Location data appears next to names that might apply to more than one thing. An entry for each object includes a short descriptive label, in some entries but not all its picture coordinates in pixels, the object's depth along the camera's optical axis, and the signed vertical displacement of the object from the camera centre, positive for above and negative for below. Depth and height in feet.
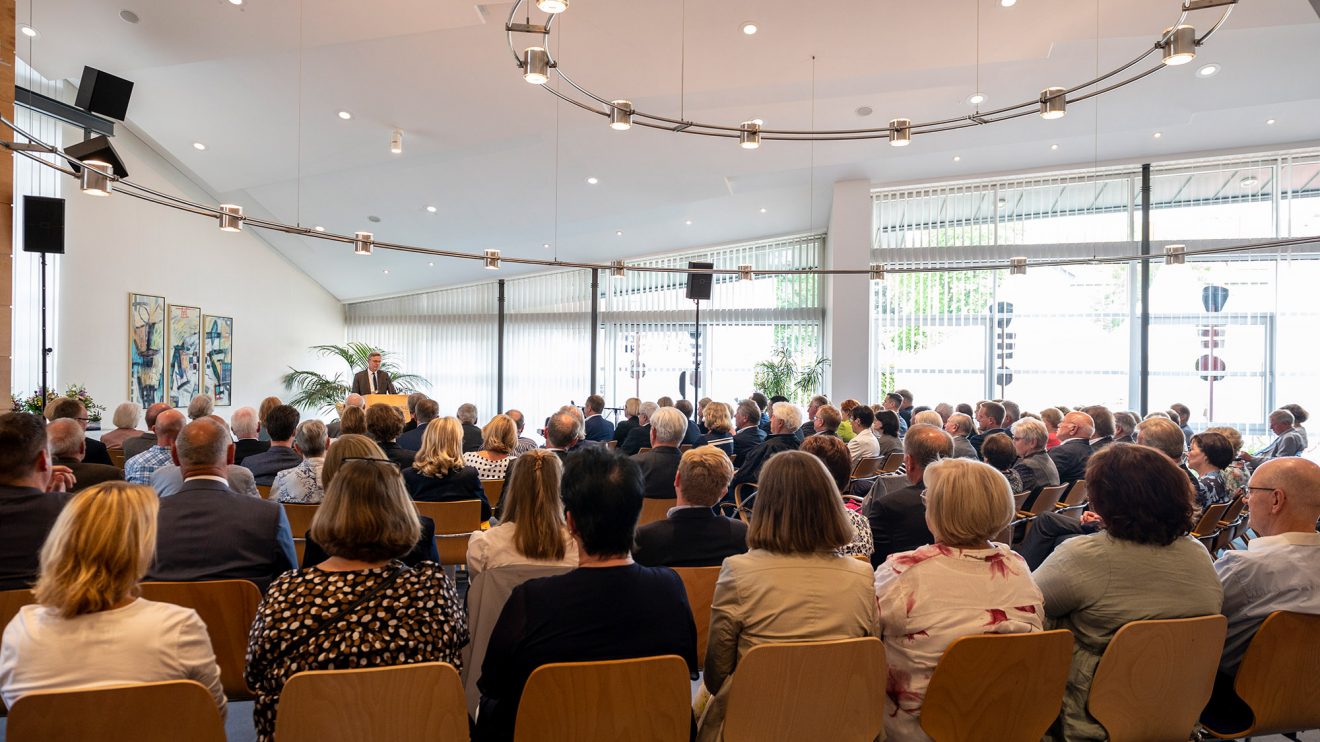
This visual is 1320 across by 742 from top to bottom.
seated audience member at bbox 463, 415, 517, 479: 16.15 -1.70
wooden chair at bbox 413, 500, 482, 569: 13.42 -2.68
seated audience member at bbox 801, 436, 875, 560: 11.48 -1.24
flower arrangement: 27.63 -1.47
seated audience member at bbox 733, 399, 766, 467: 21.03 -1.70
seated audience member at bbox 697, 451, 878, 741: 7.06 -1.92
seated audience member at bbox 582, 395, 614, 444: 27.22 -2.12
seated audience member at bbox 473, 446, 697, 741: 6.34 -1.98
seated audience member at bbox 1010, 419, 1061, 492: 16.84 -1.88
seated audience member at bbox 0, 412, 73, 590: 8.40 -1.52
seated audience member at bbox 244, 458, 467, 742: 6.29 -1.93
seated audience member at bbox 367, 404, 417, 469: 15.79 -1.28
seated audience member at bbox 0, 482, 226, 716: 5.69 -1.85
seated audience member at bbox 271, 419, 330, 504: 13.25 -2.01
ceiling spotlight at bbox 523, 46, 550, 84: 14.60 +5.53
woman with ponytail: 8.57 -1.74
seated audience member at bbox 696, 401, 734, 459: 22.29 -1.55
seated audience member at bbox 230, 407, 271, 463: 17.61 -1.49
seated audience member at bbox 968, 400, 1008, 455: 24.99 -1.50
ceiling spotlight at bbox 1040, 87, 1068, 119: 15.96 +5.36
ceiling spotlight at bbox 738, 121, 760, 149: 18.03 +5.29
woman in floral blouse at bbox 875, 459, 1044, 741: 7.04 -1.96
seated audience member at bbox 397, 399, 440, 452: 21.01 -1.66
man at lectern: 37.91 -0.82
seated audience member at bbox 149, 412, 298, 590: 8.63 -1.89
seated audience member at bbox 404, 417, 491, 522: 13.70 -1.84
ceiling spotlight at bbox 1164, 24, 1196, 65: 13.17 +5.42
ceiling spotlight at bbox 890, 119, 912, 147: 17.84 +5.34
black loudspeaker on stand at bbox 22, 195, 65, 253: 26.22 +4.47
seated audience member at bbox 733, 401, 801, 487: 17.89 -1.67
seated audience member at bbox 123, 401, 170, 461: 17.80 -1.84
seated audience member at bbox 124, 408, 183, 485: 13.96 -1.65
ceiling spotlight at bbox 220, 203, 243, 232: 19.62 +3.58
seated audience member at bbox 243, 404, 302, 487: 15.12 -1.70
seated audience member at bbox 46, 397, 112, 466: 15.88 -1.08
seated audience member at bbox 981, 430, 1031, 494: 15.25 -1.56
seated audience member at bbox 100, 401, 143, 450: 20.34 -1.66
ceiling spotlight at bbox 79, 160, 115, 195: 17.07 +3.93
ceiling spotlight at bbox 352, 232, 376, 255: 22.62 +3.44
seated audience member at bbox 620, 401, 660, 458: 23.36 -2.17
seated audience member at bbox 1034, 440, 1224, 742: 7.47 -1.89
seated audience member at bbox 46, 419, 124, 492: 12.57 -1.50
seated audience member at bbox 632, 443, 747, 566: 9.12 -1.87
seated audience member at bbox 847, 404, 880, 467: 21.35 -2.07
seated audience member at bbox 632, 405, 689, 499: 16.47 -1.83
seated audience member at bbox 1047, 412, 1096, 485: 19.25 -1.94
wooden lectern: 32.89 -1.52
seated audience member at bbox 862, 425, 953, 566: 11.12 -2.11
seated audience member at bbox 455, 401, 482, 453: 22.44 -1.80
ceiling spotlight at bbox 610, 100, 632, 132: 16.58 +5.29
